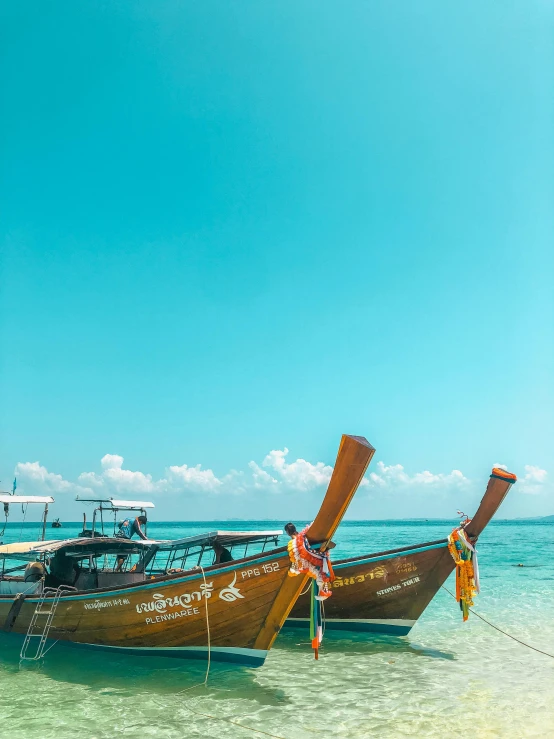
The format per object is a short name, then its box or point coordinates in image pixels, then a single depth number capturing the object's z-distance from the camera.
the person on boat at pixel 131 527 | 13.99
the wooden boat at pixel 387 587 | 11.98
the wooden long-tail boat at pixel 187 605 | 7.87
